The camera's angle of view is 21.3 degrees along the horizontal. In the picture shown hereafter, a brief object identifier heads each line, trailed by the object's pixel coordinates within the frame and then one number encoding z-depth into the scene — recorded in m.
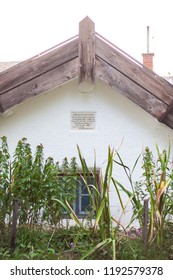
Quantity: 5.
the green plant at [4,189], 5.34
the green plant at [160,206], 4.78
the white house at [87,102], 6.25
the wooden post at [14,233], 5.00
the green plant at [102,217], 4.68
